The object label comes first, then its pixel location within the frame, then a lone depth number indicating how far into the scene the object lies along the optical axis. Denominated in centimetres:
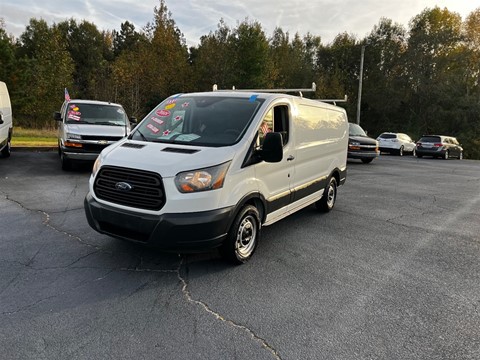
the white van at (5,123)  1051
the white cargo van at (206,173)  367
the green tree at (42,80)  2691
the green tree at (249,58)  3338
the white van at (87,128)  941
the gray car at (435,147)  2336
